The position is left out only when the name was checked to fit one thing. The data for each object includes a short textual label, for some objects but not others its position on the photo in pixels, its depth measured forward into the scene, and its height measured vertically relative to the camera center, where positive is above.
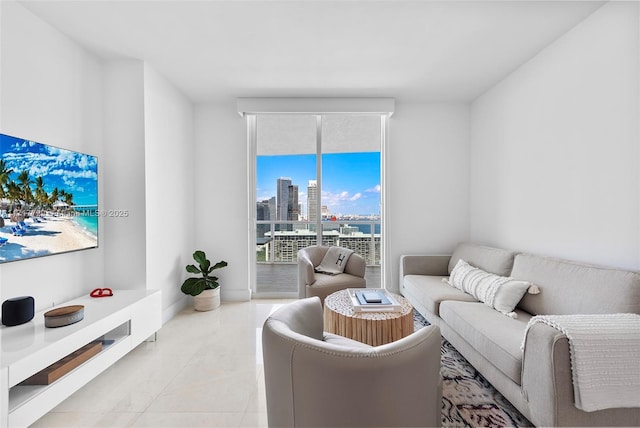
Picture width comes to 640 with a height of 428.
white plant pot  3.60 -1.07
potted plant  3.49 -0.87
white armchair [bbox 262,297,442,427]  1.05 -0.64
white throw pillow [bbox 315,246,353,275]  3.62 -0.60
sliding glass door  4.18 +0.51
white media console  1.51 -0.82
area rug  1.69 -1.22
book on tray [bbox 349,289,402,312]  2.19 -0.70
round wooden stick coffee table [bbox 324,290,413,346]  2.00 -0.79
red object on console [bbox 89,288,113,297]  2.52 -0.67
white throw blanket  1.36 -0.73
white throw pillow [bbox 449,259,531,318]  2.33 -0.66
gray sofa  1.40 -0.79
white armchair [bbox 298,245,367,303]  3.25 -0.75
